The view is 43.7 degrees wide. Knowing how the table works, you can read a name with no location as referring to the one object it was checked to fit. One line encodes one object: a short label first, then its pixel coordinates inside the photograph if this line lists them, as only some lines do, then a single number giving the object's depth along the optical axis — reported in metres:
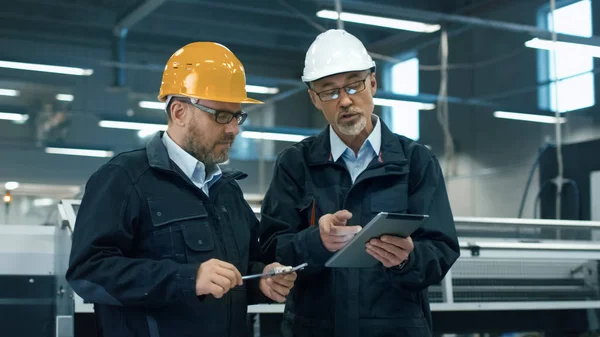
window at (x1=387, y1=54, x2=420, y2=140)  11.49
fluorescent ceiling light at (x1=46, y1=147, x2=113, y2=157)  9.20
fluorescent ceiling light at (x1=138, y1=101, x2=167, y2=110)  10.14
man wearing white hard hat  1.93
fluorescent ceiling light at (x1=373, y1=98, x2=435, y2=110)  8.96
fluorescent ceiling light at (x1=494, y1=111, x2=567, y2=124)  10.20
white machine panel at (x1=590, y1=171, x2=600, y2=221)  4.57
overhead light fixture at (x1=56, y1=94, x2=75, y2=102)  9.73
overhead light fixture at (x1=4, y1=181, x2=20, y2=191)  8.56
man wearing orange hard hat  1.53
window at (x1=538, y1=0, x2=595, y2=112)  7.98
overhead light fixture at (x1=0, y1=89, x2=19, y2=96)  9.11
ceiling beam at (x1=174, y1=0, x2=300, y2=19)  9.73
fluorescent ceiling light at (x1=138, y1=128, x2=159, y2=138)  9.77
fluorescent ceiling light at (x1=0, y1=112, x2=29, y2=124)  9.01
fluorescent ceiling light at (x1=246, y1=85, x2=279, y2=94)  11.27
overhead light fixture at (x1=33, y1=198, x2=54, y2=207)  7.93
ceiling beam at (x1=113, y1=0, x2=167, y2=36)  9.03
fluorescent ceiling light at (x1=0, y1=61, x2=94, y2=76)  9.22
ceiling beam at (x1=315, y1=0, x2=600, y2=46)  5.48
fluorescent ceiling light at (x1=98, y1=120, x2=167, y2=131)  9.85
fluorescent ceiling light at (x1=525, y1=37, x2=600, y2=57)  5.46
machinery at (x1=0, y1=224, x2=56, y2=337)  2.44
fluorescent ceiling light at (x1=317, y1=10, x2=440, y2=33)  6.25
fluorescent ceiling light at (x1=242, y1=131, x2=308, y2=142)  9.62
